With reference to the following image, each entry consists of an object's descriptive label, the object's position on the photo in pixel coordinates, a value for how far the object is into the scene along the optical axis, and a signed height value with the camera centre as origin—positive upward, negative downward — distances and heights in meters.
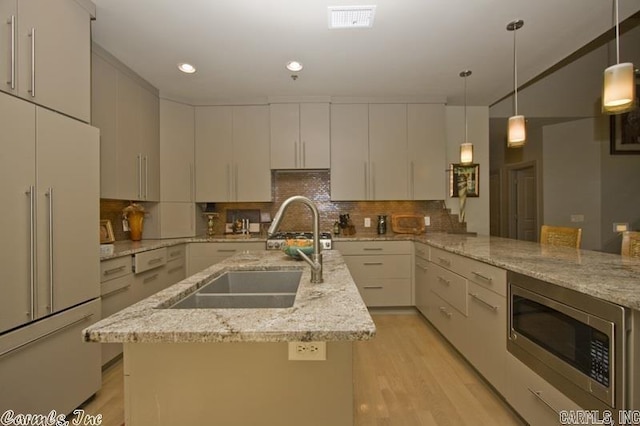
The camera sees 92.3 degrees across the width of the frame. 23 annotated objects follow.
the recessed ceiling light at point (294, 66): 2.82 +1.38
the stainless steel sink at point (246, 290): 1.26 -0.35
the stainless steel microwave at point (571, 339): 1.12 -0.56
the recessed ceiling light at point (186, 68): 2.85 +1.39
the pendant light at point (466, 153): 2.94 +0.58
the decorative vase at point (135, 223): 3.21 -0.08
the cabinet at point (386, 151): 3.76 +0.76
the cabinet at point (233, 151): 3.77 +0.78
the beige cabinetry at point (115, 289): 2.21 -0.56
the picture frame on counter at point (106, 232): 2.84 -0.16
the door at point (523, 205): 5.70 +0.14
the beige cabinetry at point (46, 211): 1.45 +0.03
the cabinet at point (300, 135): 3.72 +0.96
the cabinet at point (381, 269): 3.52 -0.64
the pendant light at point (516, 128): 2.28 +0.63
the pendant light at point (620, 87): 1.53 +0.63
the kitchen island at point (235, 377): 0.90 -0.49
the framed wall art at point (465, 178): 3.96 +0.44
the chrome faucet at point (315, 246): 1.23 -0.14
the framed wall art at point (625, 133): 3.61 +0.97
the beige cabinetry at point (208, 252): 3.49 -0.43
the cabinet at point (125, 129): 2.57 +0.81
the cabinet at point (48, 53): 1.47 +0.87
